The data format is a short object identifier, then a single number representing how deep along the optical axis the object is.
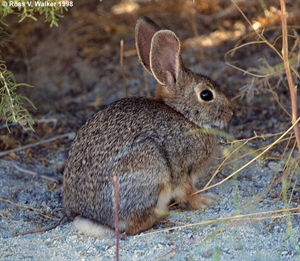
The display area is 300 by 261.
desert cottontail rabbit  8.02
